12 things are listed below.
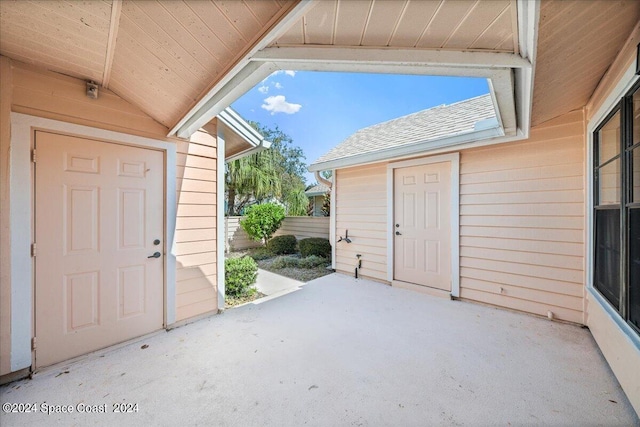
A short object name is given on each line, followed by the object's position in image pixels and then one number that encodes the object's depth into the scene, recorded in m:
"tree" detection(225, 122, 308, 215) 9.17
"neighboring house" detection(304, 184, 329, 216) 11.41
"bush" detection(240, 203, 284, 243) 7.77
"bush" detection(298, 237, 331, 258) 6.60
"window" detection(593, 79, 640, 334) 1.74
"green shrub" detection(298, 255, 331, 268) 5.95
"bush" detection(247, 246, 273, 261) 7.07
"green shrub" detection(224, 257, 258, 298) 3.81
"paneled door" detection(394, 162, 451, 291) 3.87
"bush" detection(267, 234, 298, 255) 7.47
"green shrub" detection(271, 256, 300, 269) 5.96
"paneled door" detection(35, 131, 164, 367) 2.09
